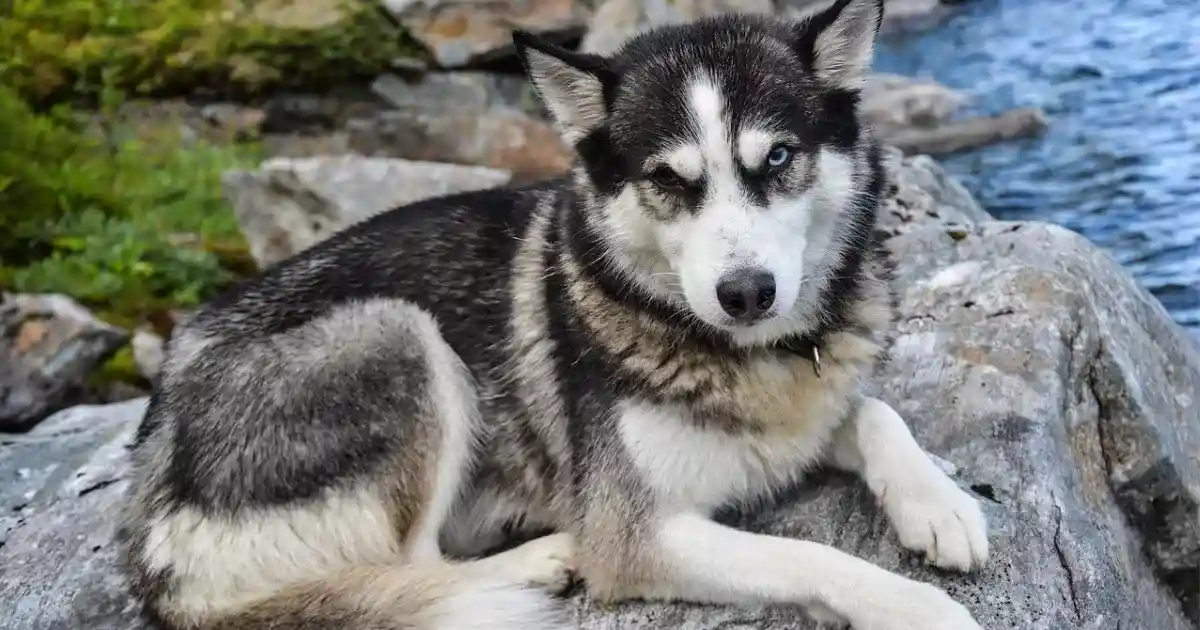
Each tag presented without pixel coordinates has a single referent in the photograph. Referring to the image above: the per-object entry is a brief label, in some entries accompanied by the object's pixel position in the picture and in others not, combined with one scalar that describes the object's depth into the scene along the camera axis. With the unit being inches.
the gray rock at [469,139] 234.5
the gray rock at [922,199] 142.8
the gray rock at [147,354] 175.6
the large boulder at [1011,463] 81.2
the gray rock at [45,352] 164.9
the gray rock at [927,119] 164.2
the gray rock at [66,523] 94.3
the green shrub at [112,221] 194.7
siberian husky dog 73.4
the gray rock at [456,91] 255.1
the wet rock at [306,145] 245.8
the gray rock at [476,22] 257.6
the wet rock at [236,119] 248.4
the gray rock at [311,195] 202.5
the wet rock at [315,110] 254.1
